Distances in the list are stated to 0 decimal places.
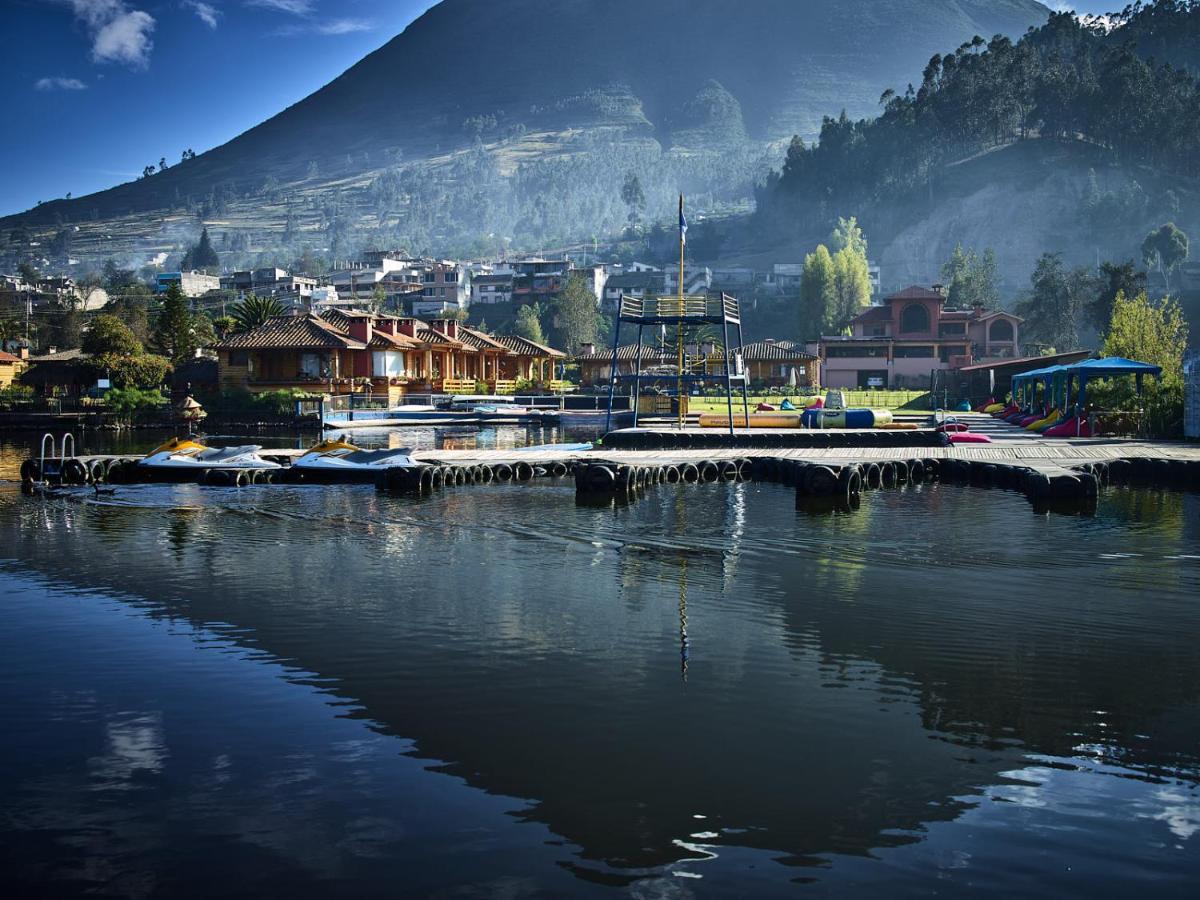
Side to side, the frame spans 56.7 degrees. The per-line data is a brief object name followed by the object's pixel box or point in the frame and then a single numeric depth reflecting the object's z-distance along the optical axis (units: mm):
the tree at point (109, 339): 87000
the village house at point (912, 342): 111562
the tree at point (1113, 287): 114312
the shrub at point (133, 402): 79125
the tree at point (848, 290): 152000
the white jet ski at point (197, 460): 37906
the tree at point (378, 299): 180500
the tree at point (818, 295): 151375
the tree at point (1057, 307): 136500
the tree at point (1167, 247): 168125
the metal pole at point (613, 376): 43919
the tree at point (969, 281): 154375
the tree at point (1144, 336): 59312
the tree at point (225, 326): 103125
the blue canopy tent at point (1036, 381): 51494
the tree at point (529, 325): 165125
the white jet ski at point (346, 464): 36750
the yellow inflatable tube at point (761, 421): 49250
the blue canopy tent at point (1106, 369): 44188
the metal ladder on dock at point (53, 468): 37719
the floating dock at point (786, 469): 32812
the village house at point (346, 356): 84500
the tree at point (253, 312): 99938
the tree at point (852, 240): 172875
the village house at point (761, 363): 98938
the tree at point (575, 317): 166250
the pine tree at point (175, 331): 99562
